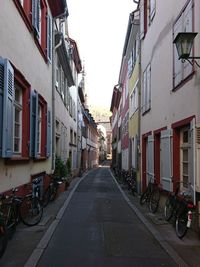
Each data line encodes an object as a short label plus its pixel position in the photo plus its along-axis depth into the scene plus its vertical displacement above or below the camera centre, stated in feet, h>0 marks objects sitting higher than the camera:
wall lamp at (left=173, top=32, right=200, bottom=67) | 15.61 +6.13
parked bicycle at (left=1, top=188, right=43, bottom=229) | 15.55 -3.87
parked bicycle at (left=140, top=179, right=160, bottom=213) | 25.33 -4.43
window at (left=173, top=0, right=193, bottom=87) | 18.15 +7.90
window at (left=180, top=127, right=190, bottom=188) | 19.99 -0.29
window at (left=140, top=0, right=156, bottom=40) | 29.94 +15.93
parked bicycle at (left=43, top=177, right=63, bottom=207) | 27.23 -4.18
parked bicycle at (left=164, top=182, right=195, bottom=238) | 16.60 -3.79
